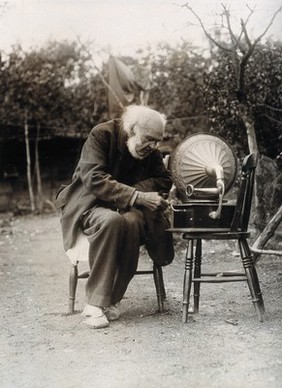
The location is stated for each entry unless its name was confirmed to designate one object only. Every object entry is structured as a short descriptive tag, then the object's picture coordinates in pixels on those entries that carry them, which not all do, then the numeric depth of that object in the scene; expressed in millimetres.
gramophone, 3535
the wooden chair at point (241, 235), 3545
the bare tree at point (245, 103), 6000
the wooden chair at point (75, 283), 3916
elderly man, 3557
